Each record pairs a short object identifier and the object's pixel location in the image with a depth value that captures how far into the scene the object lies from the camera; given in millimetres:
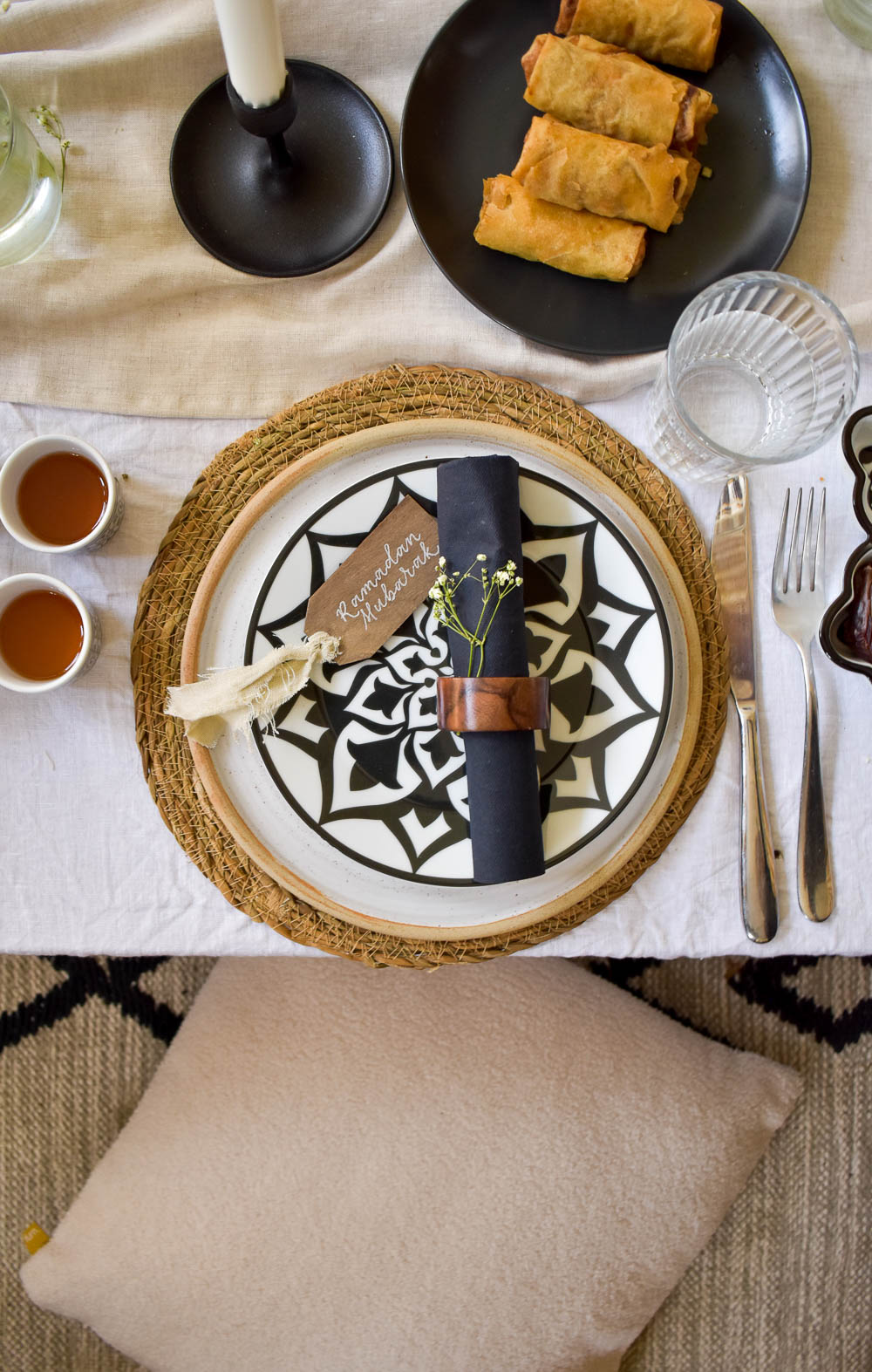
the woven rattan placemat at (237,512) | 837
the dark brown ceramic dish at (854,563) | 811
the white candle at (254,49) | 631
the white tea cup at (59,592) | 796
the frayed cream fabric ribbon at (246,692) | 798
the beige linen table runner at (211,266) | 888
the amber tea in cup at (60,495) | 818
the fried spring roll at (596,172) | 838
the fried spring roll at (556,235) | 852
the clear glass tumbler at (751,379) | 822
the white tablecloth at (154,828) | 868
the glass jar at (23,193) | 829
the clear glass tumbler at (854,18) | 879
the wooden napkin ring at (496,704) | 760
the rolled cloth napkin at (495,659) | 775
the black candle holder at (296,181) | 890
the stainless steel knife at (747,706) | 861
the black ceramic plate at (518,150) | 875
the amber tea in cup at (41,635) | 828
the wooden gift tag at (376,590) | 824
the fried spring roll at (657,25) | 845
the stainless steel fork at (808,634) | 870
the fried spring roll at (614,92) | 846
